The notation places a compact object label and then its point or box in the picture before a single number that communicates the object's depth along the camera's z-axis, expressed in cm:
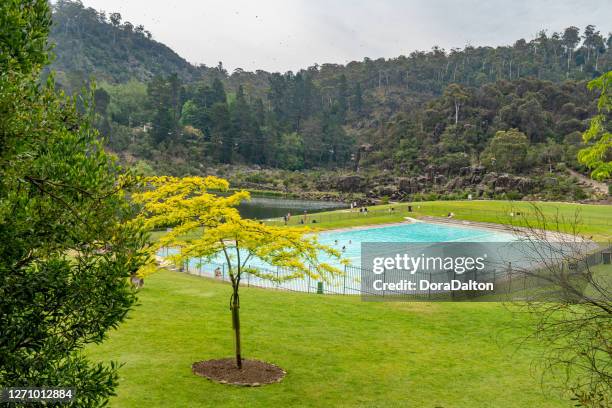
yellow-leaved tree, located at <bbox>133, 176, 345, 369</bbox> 1182
